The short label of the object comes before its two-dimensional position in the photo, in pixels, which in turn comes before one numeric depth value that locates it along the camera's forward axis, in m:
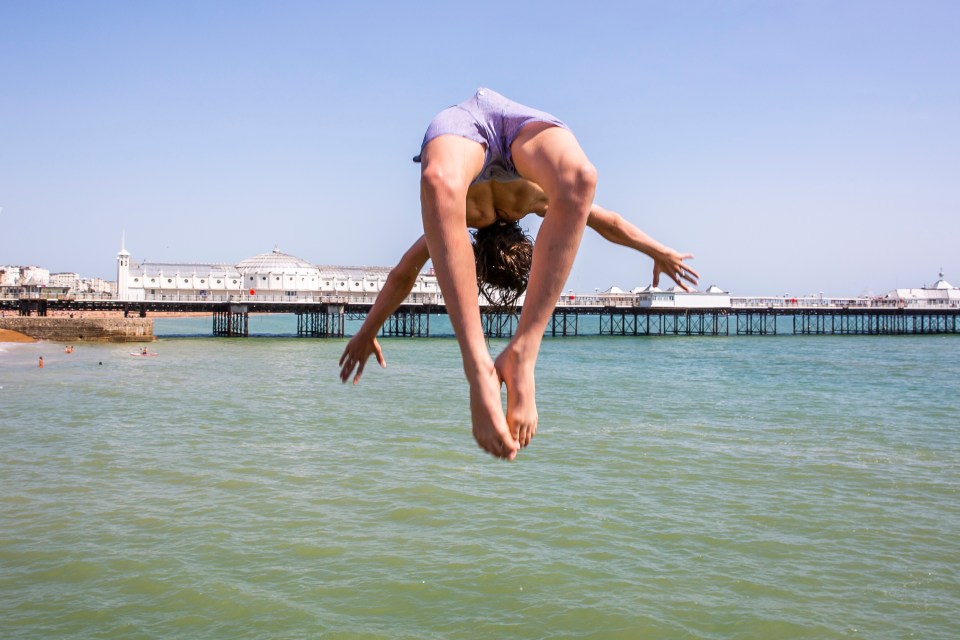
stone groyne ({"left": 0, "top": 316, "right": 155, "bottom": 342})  52.78
